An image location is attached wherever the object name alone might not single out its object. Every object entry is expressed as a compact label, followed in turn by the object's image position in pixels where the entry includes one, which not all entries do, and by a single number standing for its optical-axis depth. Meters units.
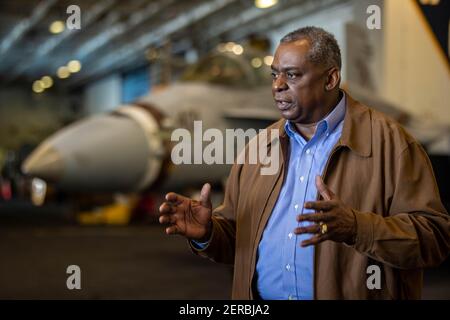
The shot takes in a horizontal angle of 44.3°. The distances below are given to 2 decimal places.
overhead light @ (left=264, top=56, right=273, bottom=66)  5.00
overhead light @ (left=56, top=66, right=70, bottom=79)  14.52
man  1.36
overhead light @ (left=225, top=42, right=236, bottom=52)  5.35
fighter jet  4.39
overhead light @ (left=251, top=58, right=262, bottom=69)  5.09
